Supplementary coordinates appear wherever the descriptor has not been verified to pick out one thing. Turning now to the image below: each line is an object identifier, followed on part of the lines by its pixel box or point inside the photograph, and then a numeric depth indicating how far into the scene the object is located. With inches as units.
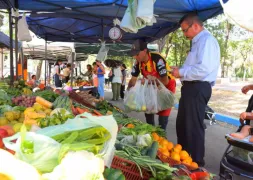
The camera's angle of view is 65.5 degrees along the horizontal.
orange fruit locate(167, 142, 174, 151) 92.0
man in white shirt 101.3
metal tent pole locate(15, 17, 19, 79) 179.8
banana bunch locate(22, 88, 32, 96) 167.0
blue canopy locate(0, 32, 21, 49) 274.4
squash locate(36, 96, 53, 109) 122.6
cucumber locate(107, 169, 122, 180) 50.6
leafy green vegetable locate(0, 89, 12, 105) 131.8
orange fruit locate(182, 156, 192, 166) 85.5
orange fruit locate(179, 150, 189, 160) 87.0
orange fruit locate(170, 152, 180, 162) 83.8
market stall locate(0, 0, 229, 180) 38.0
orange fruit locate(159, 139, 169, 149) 91.2
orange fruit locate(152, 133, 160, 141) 94.8
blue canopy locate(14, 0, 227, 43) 157.5
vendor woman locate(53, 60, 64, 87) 476.3
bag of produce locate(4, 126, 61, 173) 37.7
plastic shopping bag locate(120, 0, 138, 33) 99.8
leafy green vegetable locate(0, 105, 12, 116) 110.8
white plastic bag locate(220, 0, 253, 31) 44.7
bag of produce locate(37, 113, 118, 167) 45.2
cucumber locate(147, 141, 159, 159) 67.9
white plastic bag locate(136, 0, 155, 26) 93.4
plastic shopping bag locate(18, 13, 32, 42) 186.3
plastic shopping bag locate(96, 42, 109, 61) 250.5
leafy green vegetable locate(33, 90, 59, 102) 144.1
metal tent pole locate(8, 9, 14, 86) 193.6
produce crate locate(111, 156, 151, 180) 58.4
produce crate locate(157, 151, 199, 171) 74.6
